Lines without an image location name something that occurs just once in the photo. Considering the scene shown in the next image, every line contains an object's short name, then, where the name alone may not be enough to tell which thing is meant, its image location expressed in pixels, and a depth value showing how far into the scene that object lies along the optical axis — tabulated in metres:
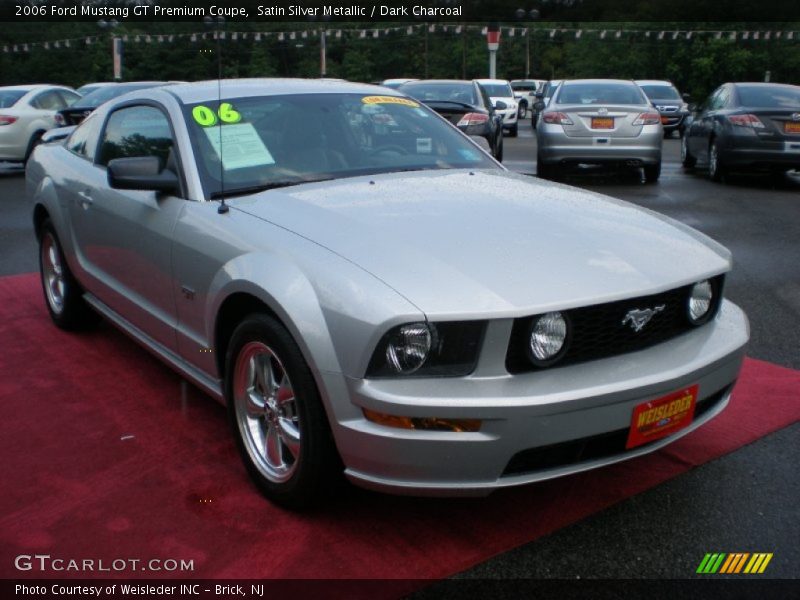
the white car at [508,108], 24.44
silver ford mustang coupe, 2.74
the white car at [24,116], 14.43
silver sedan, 11.91
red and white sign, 43.22
